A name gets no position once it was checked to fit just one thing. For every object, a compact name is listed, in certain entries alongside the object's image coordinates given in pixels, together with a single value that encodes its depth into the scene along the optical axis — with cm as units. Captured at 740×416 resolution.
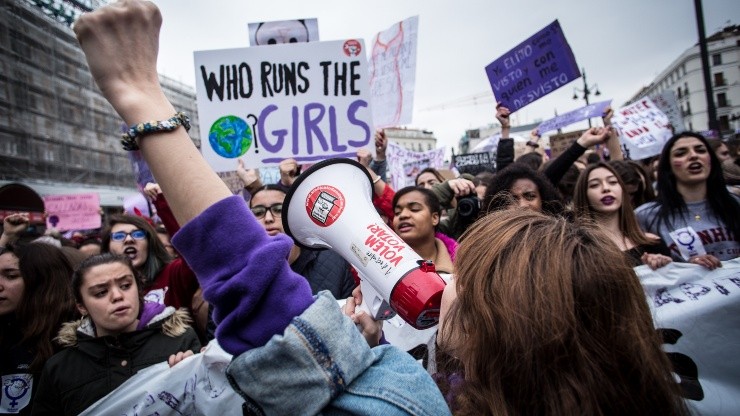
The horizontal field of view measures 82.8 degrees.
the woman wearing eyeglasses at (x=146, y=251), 294
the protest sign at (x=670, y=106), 766
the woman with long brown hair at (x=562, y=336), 79
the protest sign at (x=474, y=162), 712
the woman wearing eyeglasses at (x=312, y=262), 246
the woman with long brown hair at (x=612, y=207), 272
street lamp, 2339
